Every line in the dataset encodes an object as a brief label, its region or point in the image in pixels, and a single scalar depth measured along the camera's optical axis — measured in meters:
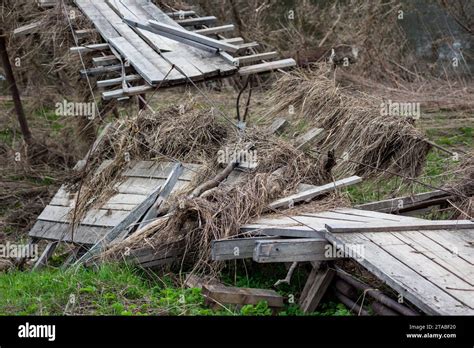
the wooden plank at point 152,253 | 8.80
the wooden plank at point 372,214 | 8.34
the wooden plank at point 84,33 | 12.48
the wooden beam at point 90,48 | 11.84
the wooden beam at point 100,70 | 11.16
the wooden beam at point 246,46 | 11.99
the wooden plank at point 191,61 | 10.93
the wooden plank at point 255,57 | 11.79
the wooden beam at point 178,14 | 13.44
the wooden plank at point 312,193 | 9.04
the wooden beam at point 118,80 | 10.76
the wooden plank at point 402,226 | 7.56
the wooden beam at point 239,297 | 7.72
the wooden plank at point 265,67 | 11.49
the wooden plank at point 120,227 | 9.55
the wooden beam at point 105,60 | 11.47
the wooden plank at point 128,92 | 10.55
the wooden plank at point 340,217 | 8.22
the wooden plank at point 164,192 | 9.70
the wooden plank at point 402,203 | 9.38
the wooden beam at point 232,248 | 7.96
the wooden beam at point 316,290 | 7.77
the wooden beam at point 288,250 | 7.46
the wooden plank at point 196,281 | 8.20
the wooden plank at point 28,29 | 13.29
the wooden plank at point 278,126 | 10.88
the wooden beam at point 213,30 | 12.62
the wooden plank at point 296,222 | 8.02
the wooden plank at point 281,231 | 7.73
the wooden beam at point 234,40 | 12.35
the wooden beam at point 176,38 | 11.74
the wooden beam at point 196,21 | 13.22
